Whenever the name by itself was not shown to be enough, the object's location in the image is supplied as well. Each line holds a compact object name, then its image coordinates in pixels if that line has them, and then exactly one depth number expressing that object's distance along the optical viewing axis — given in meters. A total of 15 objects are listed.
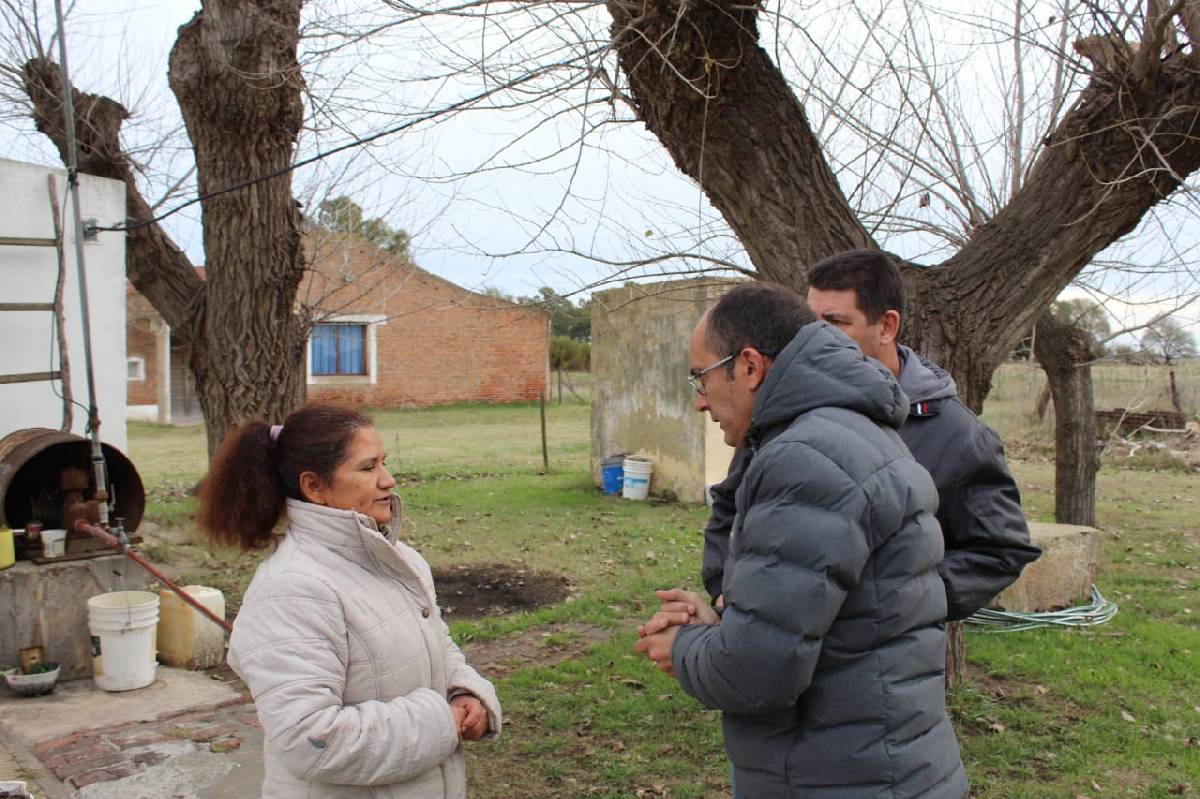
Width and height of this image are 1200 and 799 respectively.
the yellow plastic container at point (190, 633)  5.89
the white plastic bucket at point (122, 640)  5.34
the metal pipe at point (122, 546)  4.25
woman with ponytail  2.07
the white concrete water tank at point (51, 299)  6.35
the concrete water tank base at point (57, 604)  5.41
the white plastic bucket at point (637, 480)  12.84
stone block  6.96
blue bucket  13.18
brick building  28.38
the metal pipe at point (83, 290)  5.57
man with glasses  1.74
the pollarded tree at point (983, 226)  4.27
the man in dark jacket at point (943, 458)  2.70
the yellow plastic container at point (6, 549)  5.37
